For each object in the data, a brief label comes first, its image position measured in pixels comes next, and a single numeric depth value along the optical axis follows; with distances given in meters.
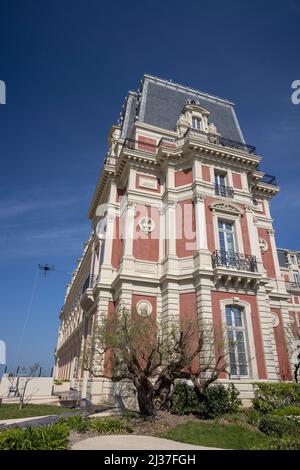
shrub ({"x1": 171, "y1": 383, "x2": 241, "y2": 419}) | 11.80
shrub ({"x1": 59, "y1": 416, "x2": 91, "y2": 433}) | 8.94
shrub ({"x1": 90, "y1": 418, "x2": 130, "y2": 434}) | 9.09
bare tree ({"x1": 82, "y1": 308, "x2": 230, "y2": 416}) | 10.75
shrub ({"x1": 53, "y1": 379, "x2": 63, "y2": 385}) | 27.89
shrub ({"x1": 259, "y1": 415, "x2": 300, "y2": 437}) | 8.62
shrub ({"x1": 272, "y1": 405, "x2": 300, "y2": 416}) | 11.26
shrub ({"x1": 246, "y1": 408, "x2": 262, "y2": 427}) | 10.70
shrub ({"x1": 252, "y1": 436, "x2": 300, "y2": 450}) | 6.75
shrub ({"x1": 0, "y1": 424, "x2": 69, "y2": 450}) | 6.64
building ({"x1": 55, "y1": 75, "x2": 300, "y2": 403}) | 15.76
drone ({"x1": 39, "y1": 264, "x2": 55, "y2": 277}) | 55.75
